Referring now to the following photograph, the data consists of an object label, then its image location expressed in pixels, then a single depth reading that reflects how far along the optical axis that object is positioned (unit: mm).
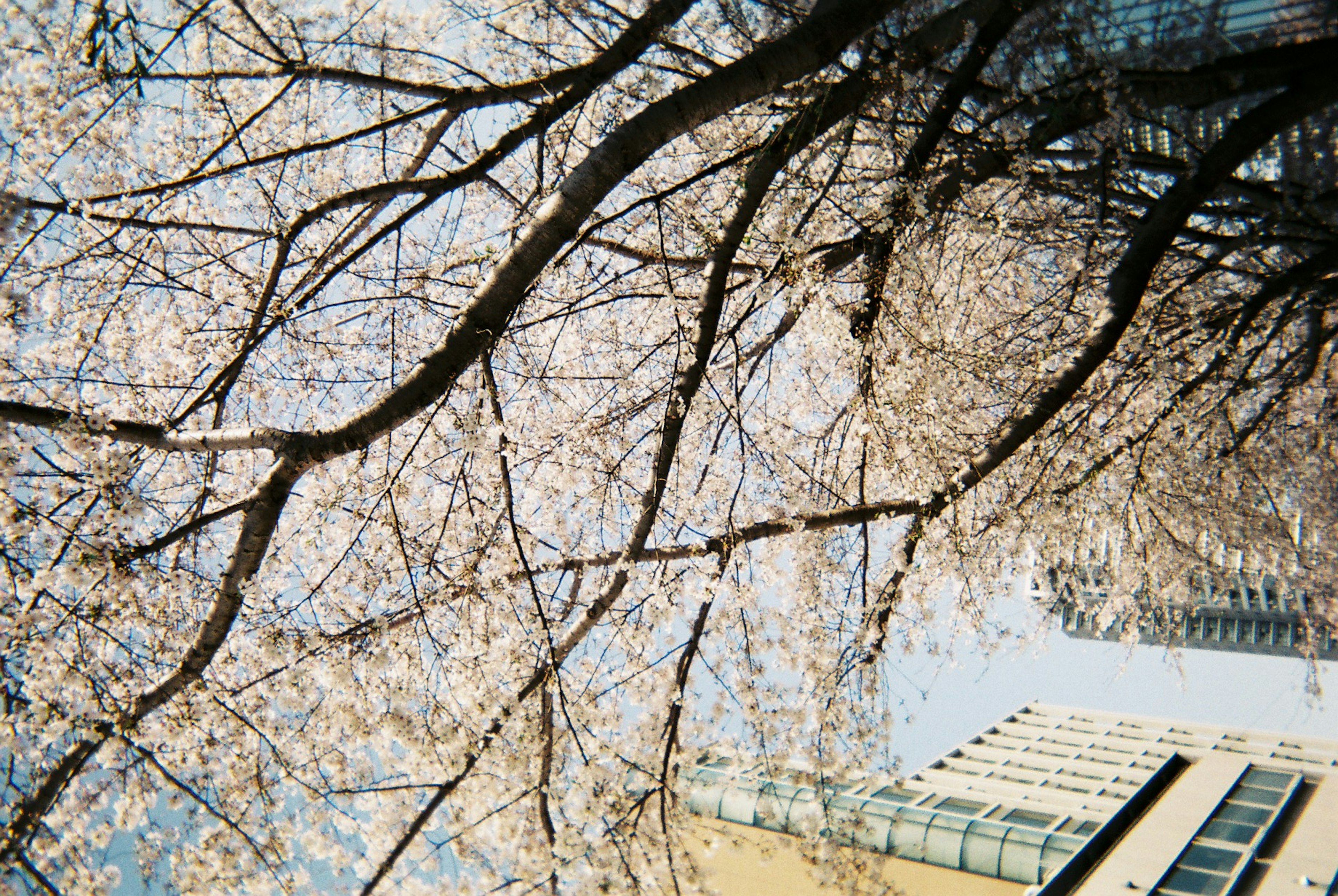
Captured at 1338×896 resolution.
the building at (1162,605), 8148
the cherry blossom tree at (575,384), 3254
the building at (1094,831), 15555
